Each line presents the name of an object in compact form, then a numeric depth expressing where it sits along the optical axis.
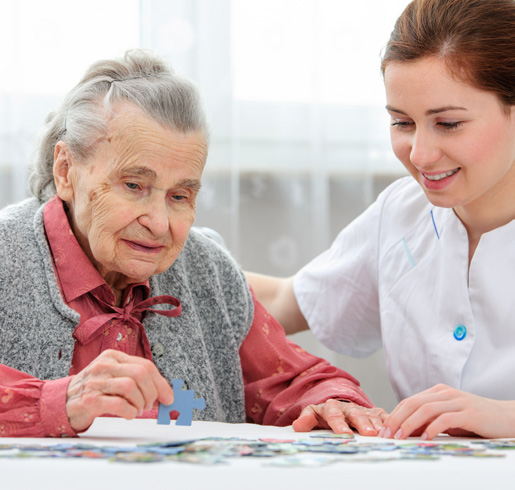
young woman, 1.74
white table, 1.23
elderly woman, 1.71
